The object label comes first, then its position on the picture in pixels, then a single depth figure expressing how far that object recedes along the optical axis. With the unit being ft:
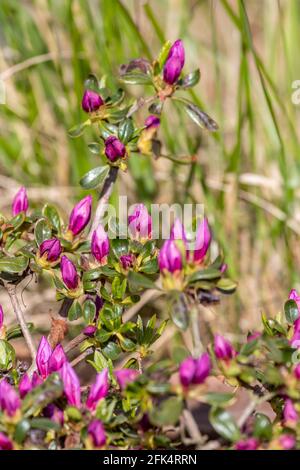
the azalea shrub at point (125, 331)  2.43
